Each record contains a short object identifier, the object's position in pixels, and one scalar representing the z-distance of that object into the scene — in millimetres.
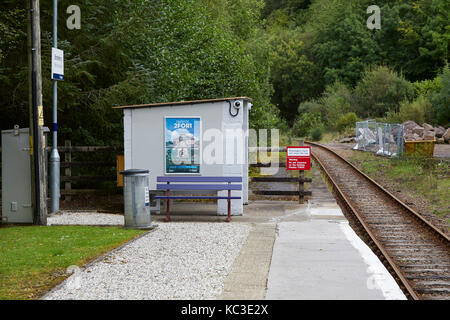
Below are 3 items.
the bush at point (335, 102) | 59041
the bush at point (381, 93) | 57875
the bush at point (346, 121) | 53812
